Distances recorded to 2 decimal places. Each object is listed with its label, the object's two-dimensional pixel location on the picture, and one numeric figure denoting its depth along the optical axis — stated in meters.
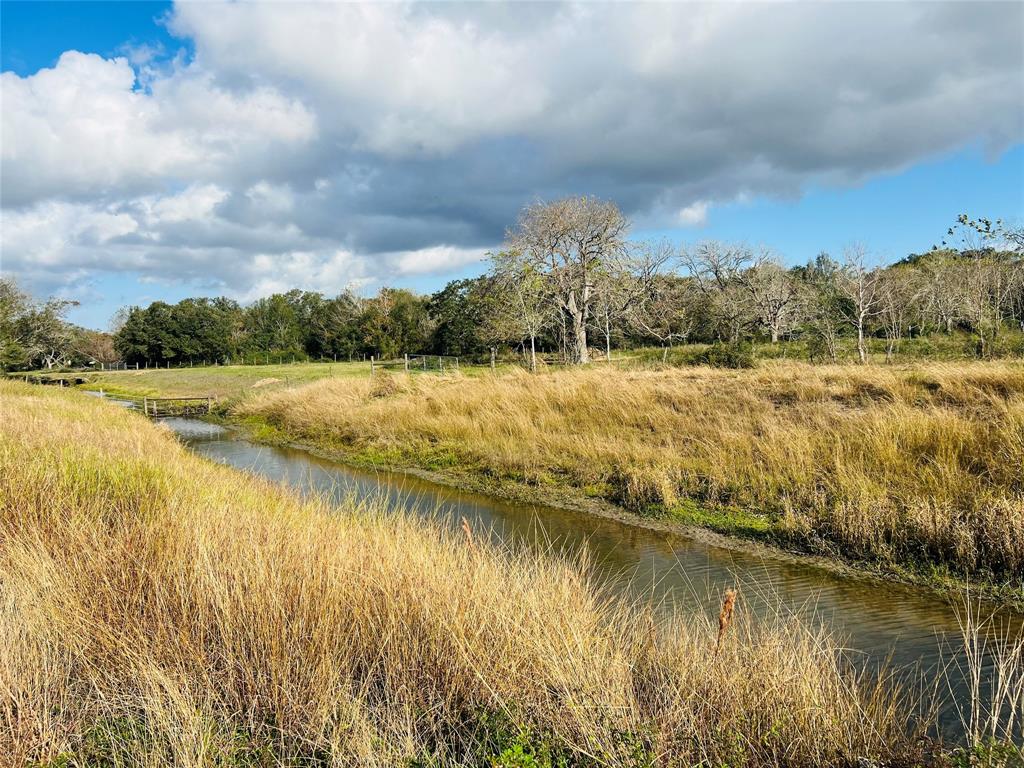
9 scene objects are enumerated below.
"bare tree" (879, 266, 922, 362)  35.50
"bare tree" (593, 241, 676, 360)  36.53
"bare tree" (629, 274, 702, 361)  41.59
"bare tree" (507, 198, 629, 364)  35.41
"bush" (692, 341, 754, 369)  24.05
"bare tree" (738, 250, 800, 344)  45.78
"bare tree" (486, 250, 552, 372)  36.38
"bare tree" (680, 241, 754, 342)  48.53
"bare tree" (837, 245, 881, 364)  32.03
